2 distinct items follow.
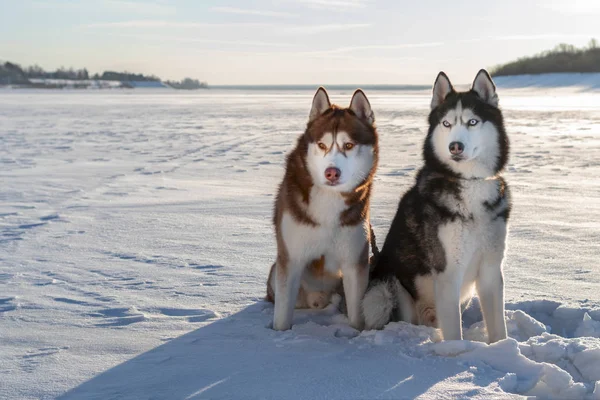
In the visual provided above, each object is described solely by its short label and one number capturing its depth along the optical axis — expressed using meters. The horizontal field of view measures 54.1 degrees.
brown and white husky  3.52
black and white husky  3.30
